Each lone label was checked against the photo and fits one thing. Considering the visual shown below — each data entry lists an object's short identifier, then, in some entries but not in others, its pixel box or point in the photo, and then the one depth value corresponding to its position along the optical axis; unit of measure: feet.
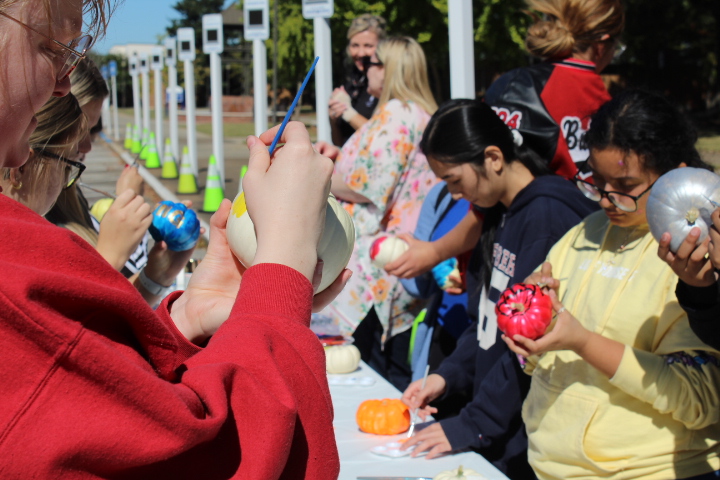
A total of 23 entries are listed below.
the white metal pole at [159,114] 57.19
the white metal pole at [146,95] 69.82
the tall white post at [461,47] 13.29
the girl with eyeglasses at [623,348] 6.58
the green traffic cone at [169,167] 54.24
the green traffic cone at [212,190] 37.35
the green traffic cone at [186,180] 44.73
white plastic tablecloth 7.20
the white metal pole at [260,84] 29.94
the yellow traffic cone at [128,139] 76.82
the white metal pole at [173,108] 55.47
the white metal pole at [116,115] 84.86
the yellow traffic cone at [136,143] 68.83
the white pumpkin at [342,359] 10.43
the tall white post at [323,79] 22.12
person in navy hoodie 8.61
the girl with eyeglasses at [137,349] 2.31
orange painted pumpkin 8.25
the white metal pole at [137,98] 74.79
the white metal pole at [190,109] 47.83
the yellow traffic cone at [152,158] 62.85
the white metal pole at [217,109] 39.45
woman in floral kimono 13.55
